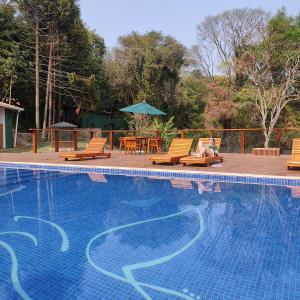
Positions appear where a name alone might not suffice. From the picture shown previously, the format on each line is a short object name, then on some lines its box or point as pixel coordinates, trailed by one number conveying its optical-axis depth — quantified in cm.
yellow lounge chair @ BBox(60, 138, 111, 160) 1158
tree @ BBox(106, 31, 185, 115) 2381
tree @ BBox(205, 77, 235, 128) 2045
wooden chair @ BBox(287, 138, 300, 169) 789
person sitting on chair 952
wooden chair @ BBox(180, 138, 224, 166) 883
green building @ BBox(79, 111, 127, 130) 2722
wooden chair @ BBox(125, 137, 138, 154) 1318
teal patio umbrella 1325
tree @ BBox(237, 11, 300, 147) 1619
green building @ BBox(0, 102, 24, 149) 1906
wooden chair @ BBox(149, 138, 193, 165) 970
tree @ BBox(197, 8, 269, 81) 2144
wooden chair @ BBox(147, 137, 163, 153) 1323
